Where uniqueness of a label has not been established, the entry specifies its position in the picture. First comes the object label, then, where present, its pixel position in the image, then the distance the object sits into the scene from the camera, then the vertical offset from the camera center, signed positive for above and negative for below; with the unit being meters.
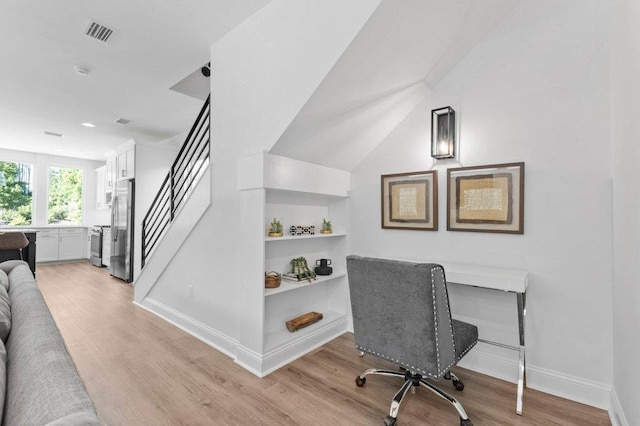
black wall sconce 2.43 +0.69
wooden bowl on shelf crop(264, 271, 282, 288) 2.50 -0.54
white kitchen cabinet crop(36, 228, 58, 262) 6.72 -0.75
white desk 1.90 -0.42
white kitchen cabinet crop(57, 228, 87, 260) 7.02 -0.73
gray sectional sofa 0.65 -0.42
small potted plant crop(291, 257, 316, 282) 2.79 -0.51
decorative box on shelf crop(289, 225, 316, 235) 2.83 -0.14
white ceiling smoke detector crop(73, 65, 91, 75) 3.13 +1.51
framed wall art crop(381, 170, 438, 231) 2.62 +0.15
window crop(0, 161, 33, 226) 6.67 +0.41
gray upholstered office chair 1.65 -0.61
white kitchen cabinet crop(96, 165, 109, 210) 6.97 +0.60
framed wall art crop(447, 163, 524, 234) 2.22 +0.15
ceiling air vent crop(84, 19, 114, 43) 2.49 +1.55
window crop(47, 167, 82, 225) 7.26 +0.40
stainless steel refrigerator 5.16 -0.32
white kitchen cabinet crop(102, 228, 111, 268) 6.22 -0.67
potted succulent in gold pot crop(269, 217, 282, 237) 2.61 -0.12
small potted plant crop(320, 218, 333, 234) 3.08 -0.13
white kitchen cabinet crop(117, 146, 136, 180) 5.36 +0.92
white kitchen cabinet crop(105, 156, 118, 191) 6.07 +0.86
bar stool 3.20 -0.31
